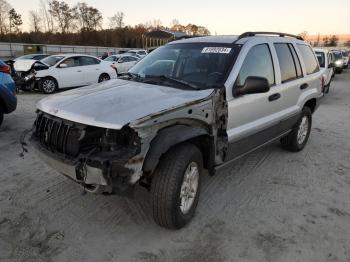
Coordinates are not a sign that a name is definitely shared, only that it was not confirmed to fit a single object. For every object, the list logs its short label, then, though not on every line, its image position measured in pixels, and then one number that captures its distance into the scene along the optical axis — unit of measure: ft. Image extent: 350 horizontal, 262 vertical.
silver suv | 9.73
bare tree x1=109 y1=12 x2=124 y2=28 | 282.77
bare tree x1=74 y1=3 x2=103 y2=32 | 261.65
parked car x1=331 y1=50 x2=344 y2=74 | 82.22
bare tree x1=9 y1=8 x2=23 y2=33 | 228.22
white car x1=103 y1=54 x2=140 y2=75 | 61.18
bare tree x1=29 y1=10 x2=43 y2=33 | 238.27
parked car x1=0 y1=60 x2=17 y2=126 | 21.89
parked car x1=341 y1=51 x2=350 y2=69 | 100.14
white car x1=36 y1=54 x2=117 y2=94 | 42.52
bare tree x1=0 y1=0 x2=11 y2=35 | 221.35
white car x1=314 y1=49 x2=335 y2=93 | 40.60
